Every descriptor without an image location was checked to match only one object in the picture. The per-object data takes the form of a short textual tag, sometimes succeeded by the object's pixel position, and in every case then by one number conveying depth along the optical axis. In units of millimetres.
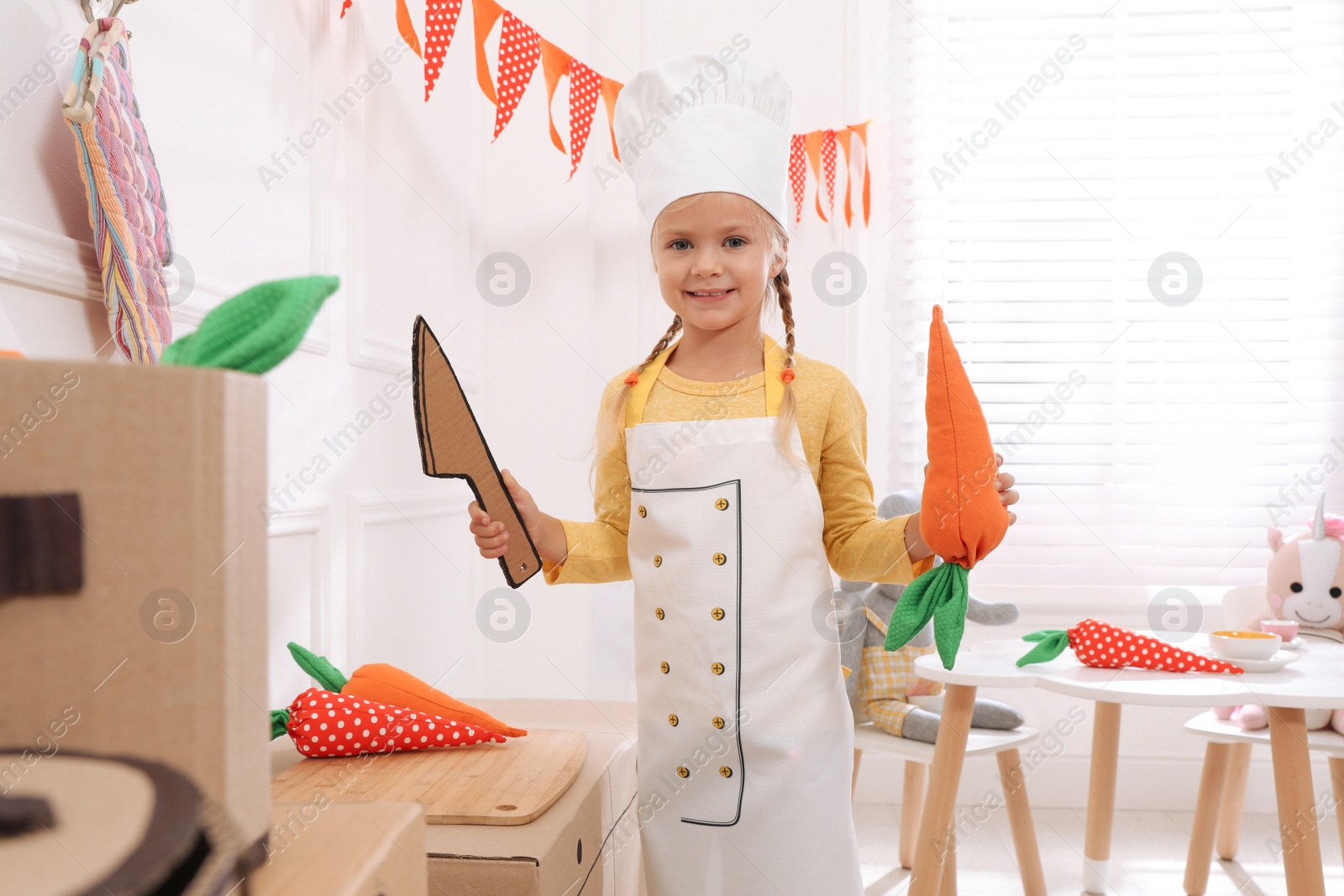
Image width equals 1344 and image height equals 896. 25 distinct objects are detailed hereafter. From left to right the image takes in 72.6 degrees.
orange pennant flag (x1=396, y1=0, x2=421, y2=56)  1487
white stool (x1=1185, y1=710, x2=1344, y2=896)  1758
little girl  940
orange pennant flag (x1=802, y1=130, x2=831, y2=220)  2209
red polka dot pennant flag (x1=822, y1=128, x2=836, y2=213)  2227
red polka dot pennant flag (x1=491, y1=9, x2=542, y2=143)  1635
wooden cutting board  807
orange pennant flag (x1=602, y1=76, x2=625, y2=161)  1970
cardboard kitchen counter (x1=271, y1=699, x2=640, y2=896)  738
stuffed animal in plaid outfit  1658
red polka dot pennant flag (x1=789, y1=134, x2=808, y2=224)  2143
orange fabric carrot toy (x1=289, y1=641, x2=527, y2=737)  1032
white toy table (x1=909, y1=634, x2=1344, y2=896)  1312
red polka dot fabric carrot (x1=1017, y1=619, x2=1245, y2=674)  1460
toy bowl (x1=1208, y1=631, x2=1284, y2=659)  1447
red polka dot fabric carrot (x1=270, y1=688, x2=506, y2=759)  940
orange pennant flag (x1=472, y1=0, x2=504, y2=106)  1589
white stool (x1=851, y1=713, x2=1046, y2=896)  1585
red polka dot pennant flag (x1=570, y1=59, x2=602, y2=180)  1819
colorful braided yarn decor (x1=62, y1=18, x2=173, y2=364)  753
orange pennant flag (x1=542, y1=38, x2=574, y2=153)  1772
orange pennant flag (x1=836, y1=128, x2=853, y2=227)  2234
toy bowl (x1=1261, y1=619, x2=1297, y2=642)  1733
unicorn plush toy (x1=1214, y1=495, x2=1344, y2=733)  1831
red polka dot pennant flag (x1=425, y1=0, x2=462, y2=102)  1487
